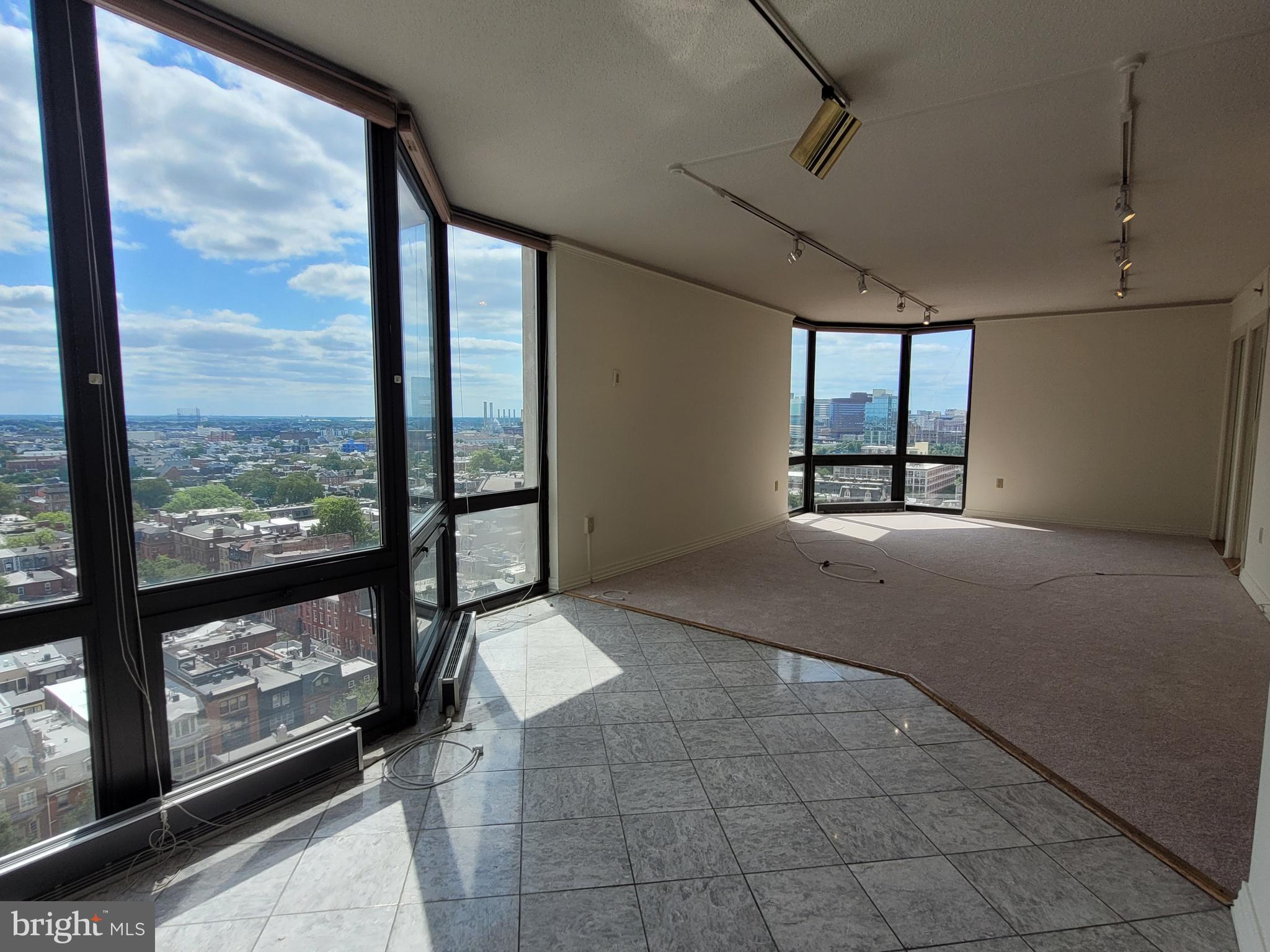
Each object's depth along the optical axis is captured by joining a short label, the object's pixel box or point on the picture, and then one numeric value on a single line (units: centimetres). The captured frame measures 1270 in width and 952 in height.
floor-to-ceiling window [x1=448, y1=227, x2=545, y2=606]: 373
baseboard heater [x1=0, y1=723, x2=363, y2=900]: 153
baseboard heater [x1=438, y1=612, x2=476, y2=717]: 260
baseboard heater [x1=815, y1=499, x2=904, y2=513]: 810
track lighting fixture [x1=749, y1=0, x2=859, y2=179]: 198
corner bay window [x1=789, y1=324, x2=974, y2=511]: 779
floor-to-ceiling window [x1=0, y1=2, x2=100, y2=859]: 148
